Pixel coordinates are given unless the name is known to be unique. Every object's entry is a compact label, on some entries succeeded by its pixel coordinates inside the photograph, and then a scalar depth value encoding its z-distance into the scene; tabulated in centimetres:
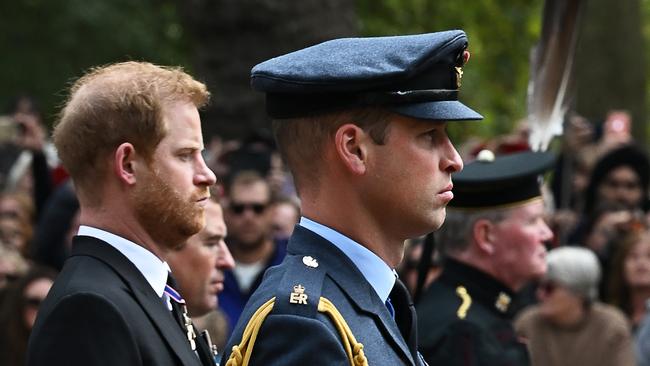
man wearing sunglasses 1716
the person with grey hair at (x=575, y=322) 1697
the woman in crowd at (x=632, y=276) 1831
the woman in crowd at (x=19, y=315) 1446
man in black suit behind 770
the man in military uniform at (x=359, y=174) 730
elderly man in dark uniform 1162
